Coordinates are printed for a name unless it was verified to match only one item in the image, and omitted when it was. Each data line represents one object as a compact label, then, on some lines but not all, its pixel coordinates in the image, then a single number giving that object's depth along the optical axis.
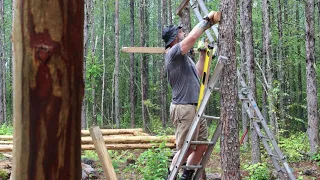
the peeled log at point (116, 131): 10.07
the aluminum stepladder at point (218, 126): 4.53
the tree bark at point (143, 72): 21.48
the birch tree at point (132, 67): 21.45
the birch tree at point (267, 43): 12.45
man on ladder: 4.91
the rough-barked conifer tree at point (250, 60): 9.64
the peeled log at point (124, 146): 8.52
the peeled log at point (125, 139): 8.65
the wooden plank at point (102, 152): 3.79
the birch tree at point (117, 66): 20.14
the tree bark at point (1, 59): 20.66
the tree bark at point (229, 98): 5.31
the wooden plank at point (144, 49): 6.27
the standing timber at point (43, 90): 1.63
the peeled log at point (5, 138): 9.84
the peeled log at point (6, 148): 8.09
